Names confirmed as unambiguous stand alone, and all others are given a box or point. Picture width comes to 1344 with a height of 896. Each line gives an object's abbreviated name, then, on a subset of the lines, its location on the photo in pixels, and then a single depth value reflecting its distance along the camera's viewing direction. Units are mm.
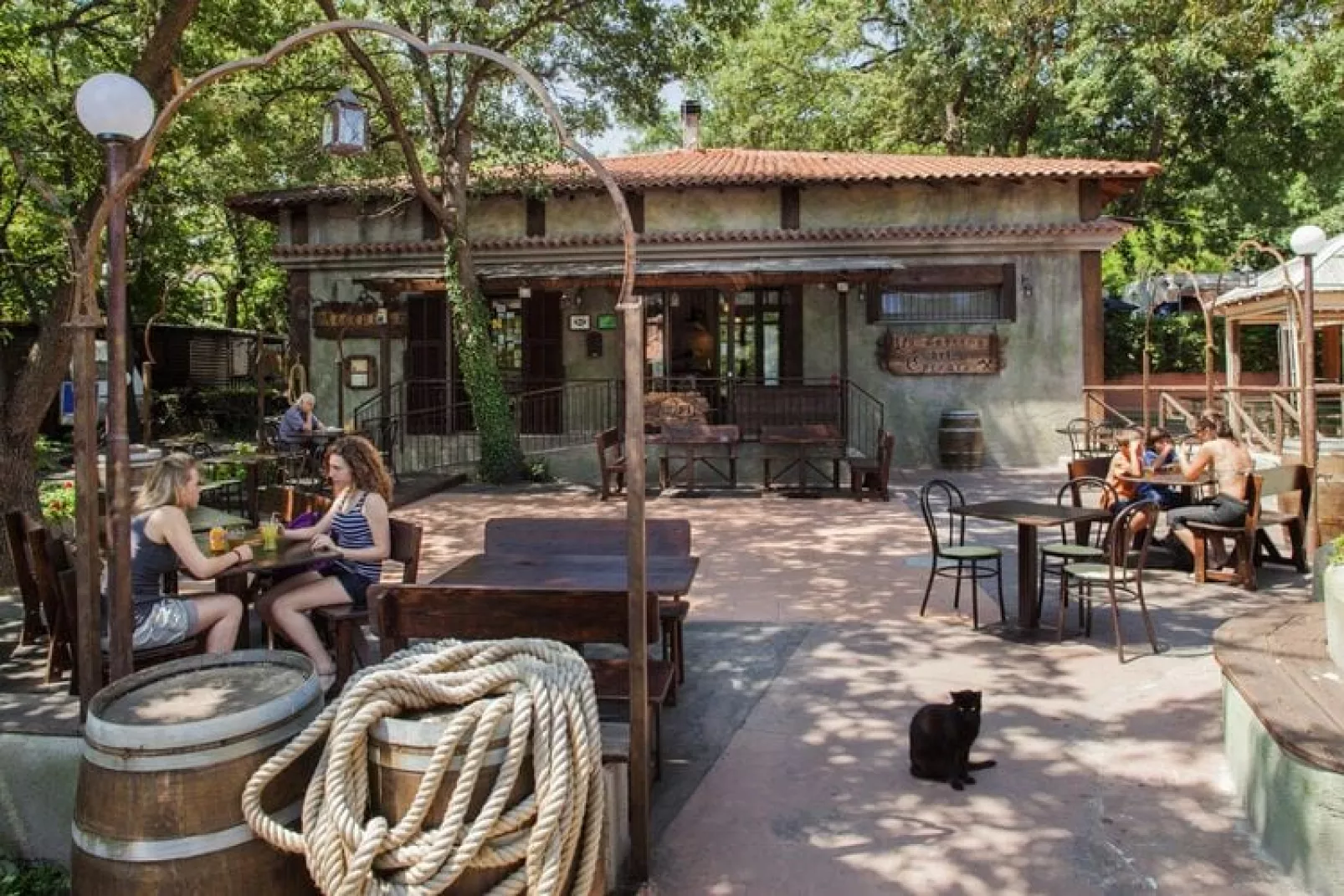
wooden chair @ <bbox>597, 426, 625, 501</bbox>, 11555
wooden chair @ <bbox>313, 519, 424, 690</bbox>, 4332
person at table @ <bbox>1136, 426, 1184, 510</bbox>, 7676
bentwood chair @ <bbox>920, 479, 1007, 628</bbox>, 5703
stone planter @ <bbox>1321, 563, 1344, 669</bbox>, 3516
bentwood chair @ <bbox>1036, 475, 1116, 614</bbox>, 5605
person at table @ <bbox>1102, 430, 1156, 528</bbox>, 7480
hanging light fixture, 5055
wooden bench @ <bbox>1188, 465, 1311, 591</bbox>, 6641
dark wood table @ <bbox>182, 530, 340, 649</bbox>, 4293
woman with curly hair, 4402
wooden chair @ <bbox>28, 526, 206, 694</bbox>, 3957
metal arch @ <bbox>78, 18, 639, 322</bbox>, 2912
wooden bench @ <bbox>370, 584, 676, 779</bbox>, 3250
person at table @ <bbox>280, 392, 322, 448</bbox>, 11875
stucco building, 14727
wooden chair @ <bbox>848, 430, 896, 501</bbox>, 11195
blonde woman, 3994
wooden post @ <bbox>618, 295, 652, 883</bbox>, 2832
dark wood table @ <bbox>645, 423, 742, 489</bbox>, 12172
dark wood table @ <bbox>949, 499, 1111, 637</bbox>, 5469
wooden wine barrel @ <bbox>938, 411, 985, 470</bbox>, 14289
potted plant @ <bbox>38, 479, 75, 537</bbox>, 8291
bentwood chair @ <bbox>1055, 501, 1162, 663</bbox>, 5094
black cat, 3533
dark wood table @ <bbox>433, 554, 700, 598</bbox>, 4207
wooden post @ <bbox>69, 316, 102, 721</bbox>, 3096
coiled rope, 2203
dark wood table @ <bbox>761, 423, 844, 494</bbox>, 11922
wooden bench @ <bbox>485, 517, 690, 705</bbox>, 5172
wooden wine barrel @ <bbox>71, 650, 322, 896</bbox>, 2283
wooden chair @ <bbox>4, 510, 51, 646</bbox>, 4770
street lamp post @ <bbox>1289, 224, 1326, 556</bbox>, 7738
